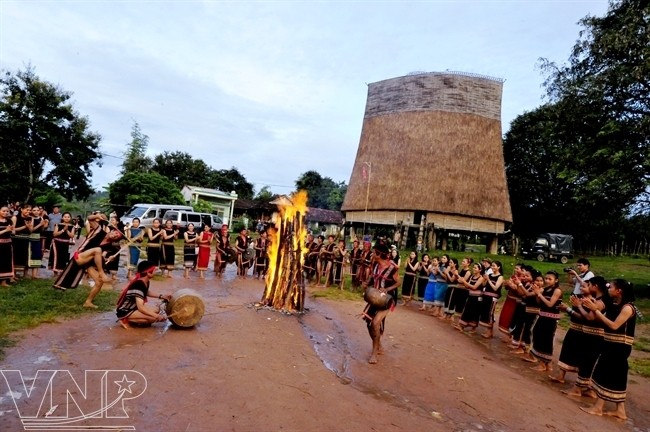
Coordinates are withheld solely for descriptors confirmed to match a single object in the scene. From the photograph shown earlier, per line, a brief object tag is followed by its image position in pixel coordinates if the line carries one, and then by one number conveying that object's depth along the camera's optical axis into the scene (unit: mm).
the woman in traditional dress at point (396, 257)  10277
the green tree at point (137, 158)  37562
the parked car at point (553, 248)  28062
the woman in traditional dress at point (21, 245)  9289
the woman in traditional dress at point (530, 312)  7531
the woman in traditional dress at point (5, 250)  8203
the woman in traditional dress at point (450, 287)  10284
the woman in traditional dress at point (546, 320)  7016
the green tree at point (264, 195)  46575
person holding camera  7680
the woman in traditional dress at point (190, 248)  12453
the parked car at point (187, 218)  23422
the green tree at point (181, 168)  40781
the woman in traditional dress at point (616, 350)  5324
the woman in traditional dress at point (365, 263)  13523
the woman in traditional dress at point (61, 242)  10086
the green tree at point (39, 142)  23016
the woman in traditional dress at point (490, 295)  8984
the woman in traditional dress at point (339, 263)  13602
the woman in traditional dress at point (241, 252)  14047
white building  37281
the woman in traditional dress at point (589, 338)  5840
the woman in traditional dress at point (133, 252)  11695
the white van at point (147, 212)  22469
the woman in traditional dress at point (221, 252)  13841
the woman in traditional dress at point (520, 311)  8074
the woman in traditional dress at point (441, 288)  10797
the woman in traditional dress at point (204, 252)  12789
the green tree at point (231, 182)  47562
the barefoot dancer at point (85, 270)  7543
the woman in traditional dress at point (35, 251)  9483
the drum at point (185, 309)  6500
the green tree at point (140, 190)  27656
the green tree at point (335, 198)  59059
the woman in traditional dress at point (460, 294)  9836
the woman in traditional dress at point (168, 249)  11750
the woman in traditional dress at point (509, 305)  8537
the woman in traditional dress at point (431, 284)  11055
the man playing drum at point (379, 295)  6379
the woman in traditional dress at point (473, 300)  9227
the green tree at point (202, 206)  32938
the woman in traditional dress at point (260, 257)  14117
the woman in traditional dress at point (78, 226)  17753
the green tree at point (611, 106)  13523
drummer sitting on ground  6445
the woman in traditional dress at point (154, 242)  11417
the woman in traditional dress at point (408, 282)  12047
